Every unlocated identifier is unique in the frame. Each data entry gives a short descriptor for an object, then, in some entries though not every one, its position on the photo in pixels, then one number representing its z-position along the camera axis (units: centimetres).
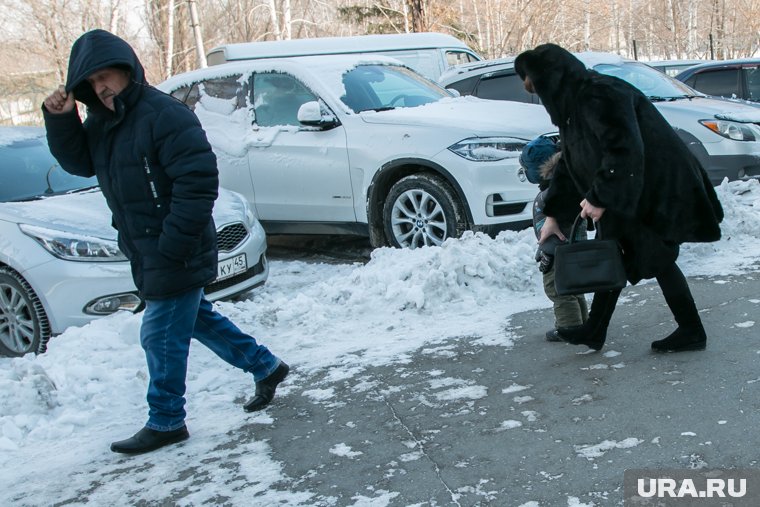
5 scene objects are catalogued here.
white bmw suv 671
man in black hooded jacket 348
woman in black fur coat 375
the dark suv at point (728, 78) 1222
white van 1288
